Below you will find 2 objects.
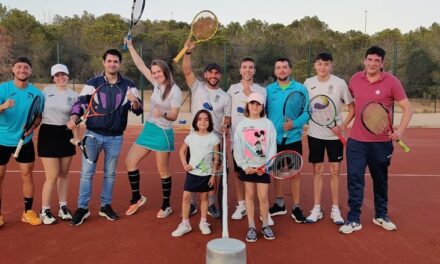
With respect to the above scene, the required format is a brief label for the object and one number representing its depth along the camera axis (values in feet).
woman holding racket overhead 16.35
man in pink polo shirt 15.28
